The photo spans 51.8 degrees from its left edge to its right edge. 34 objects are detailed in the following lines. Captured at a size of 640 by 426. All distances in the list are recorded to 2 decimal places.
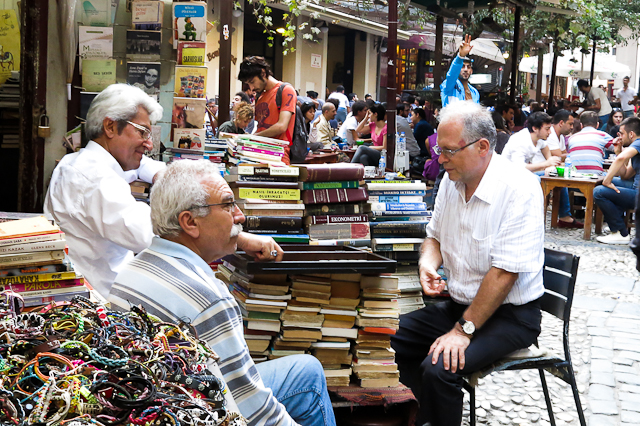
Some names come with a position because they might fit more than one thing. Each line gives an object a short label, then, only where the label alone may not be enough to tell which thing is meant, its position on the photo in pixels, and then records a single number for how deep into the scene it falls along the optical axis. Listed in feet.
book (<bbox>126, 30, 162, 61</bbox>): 14.93
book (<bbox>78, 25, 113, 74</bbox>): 14.66
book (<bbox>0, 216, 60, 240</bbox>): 7.21
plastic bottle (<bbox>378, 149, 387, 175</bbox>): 25.27
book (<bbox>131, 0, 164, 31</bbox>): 14.84
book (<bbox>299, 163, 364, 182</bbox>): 11.51
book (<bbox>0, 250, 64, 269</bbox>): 7.12
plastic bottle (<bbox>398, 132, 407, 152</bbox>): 25.91
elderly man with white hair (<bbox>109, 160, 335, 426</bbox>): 6.60
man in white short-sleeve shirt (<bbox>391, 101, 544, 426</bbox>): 9.93
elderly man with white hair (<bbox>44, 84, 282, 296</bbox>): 10.16
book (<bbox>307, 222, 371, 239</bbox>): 11.68
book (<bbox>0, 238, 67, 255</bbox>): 7.10
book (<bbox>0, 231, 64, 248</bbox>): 7.09
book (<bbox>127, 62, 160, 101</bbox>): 15.02
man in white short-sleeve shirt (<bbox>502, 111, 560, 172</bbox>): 31.14
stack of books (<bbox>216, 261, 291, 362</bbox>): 9.53
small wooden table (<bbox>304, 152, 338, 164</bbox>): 22.62
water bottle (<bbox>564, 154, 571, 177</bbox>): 31.91
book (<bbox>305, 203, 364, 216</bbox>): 11.74
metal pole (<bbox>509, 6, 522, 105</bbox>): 46.22
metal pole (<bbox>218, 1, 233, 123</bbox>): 25.77
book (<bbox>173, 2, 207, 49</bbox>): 15.06
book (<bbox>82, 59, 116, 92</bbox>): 14.79
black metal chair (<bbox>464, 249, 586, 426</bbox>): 10.18
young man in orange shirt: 20.24
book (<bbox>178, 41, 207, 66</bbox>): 15.23
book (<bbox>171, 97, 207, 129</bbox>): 15.56
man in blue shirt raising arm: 24.53
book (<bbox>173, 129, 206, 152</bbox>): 15.56
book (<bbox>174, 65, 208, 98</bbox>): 15.38
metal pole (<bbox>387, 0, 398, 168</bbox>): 23.36
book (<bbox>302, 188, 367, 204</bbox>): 11.64
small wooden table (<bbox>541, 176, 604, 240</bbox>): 30.45
